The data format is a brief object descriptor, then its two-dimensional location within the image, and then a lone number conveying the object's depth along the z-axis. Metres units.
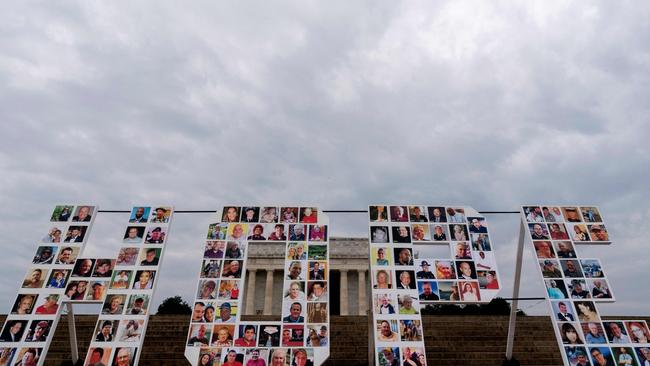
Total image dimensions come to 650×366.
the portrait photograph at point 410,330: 10.34
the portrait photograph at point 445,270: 11.52
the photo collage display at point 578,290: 10.25
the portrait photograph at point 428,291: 11.25
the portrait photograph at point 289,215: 12.31
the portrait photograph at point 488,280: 11.26
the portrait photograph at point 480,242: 11.98
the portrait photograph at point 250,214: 12.33
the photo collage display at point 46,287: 10.25
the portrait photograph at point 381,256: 11.50
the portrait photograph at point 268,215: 12.33
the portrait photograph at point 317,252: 11.68
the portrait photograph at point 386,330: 10.28
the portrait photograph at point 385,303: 10.72
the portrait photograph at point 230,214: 12.31
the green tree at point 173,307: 54.47
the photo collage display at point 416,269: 10.38
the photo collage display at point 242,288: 10.16
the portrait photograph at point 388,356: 9.96
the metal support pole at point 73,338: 12.23
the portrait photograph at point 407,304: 10.76
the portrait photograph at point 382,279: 11.12
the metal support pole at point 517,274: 12.57
